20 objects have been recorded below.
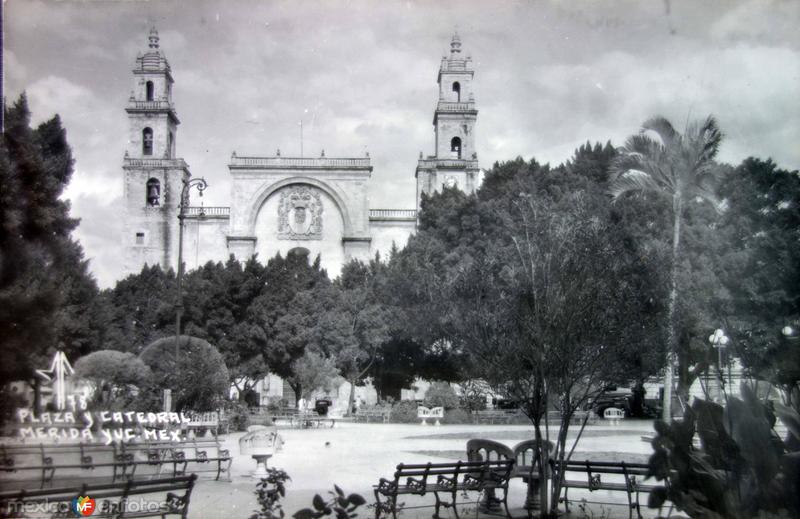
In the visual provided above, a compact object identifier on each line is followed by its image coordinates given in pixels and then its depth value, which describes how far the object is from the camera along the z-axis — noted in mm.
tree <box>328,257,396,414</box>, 32750
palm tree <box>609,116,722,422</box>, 19641
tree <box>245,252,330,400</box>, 34031
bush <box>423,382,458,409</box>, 28859
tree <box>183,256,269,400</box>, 33688
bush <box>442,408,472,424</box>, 26672
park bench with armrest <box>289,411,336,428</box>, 25672
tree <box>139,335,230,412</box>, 17953
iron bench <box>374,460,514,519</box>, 7953
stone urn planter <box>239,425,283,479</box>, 10953
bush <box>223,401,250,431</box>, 23875
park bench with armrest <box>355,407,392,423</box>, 28477
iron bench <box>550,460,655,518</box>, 7930
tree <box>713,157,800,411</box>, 19641
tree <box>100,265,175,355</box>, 32812
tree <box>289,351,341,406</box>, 31500
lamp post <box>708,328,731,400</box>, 16405
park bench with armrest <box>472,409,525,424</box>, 26208
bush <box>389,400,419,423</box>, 27641
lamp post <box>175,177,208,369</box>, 16205
